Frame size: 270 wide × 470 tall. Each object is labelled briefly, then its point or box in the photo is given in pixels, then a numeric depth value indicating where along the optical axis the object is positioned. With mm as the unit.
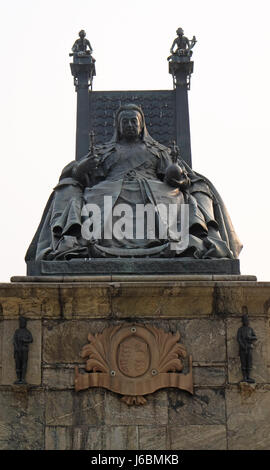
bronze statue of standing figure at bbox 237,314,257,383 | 11562
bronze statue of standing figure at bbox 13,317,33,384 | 11484
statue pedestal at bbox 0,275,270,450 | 11352
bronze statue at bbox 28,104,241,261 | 12820
